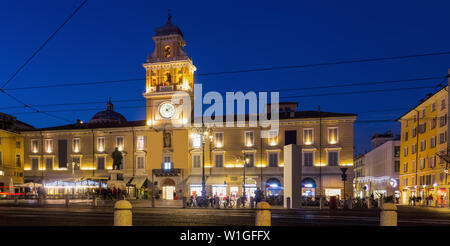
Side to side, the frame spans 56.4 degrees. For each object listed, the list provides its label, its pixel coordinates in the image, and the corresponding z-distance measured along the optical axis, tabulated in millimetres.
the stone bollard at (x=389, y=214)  10489
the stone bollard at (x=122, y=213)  9734
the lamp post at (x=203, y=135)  34172
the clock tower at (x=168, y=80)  53062
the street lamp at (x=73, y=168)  50381
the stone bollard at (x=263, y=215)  10250
